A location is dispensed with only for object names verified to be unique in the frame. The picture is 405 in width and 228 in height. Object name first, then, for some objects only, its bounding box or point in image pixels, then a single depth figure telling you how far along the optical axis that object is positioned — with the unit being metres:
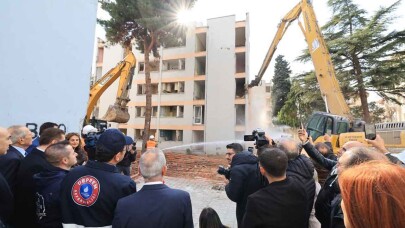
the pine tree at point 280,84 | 29.92
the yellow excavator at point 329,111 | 8.41
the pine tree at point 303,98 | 18.44
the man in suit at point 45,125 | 3.84
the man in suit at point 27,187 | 2.39
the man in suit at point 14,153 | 2.54
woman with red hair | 0.89
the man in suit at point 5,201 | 2.16
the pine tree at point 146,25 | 15.38
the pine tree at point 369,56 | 15.57
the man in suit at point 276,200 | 2.00
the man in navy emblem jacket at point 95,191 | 1.99
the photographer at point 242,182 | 2.79
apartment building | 23.59
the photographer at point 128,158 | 5.11
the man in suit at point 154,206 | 1.81
